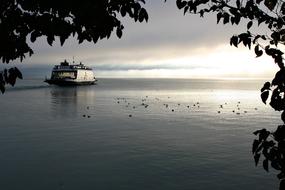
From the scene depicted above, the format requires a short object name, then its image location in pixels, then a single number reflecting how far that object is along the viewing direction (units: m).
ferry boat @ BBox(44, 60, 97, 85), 136.88
